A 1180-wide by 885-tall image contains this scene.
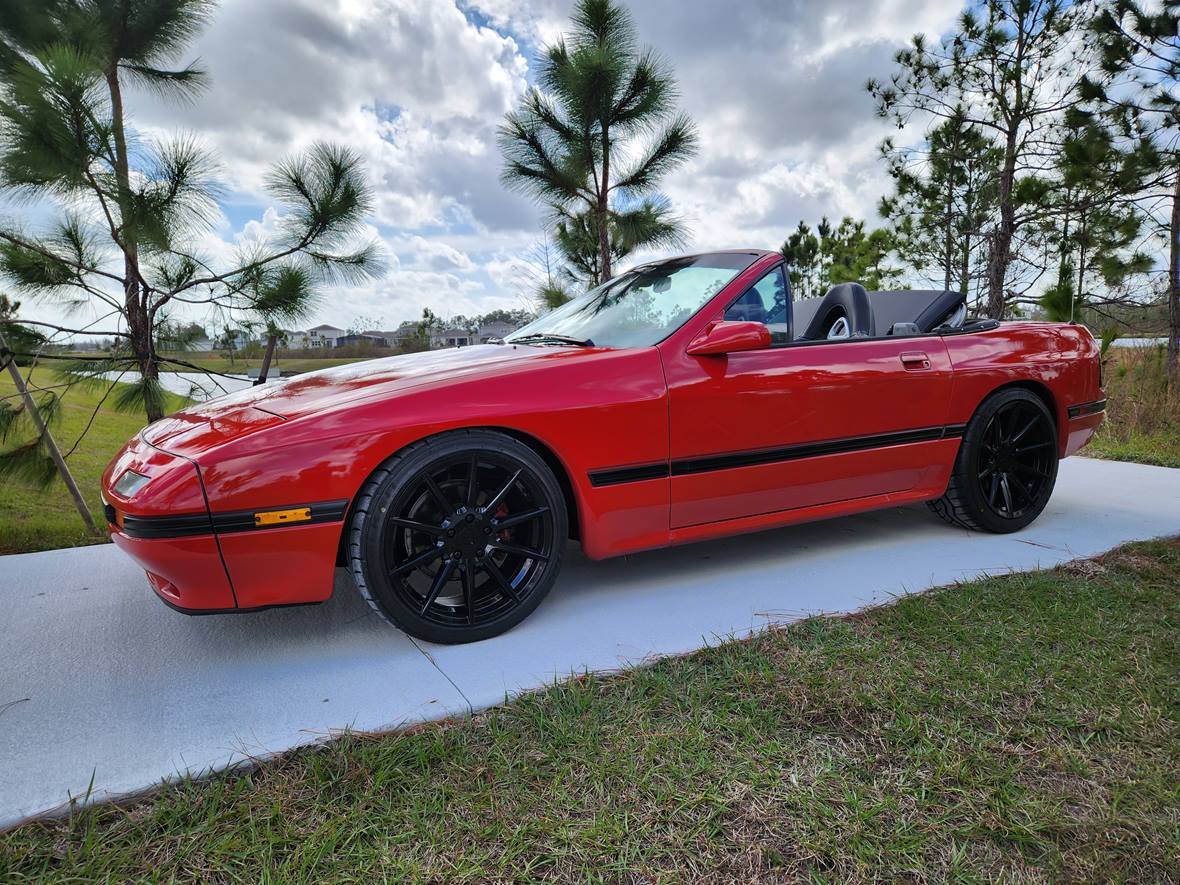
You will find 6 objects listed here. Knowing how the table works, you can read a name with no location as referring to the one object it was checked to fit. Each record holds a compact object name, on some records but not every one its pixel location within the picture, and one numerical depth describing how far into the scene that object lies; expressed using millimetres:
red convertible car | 2068
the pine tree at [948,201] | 12117
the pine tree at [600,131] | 7723
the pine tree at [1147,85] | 8750
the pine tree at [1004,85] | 10086
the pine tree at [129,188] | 3104
